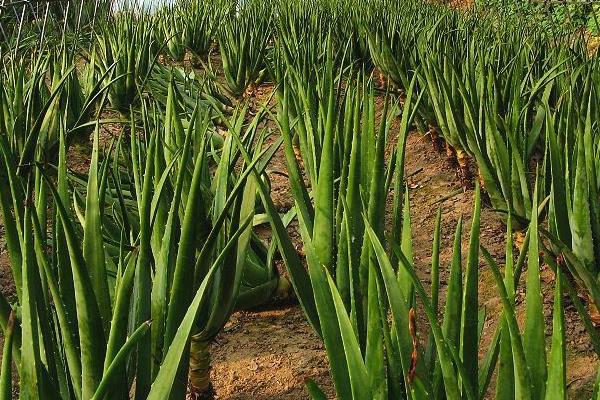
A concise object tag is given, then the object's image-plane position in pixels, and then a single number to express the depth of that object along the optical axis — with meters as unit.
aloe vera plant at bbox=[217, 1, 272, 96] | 3.00
